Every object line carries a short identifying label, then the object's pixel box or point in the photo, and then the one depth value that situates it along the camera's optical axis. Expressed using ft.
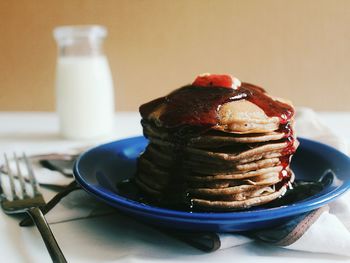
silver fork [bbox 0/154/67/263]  0.81
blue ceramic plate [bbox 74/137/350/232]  0.83
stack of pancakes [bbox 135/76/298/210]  0.94
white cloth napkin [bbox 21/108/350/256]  0.87
